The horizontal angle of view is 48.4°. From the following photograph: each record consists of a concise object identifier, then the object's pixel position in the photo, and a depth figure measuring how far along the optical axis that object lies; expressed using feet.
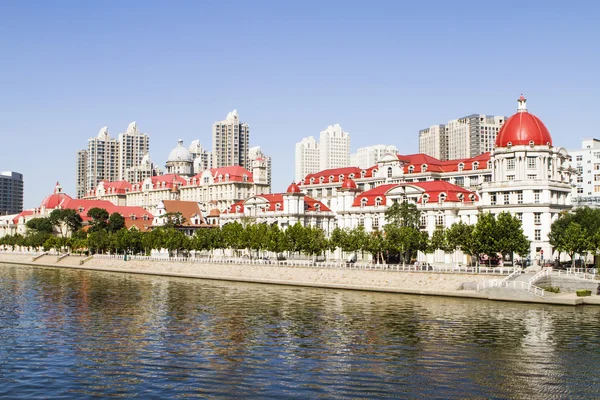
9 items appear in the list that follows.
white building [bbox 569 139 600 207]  525.34
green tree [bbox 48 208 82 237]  632.79
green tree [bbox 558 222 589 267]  283.79
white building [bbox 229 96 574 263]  349.20
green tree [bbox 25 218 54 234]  631.56
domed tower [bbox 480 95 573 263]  346.74
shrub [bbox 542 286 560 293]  255.50
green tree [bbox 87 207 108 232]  610.52
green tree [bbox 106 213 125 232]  614.75
